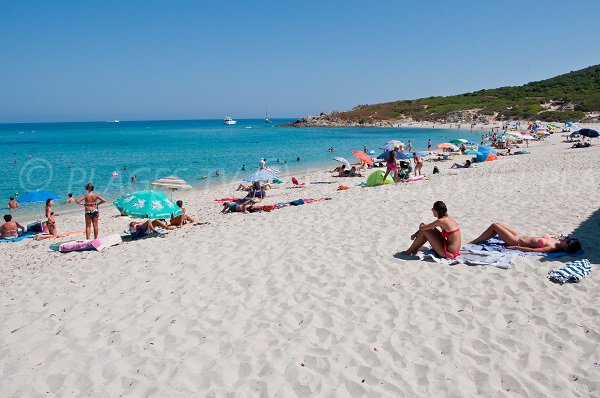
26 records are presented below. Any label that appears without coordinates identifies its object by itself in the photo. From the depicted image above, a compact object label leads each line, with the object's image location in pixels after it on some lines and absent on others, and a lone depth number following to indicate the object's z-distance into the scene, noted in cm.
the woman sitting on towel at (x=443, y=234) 667
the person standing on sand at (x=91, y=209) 1072
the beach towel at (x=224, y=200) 1642
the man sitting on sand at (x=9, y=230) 1244
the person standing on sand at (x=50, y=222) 1242
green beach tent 1675
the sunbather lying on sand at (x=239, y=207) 1371
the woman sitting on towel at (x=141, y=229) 1054
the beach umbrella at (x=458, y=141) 2933
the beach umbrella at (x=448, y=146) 2989
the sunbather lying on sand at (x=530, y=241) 657
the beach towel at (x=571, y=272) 555
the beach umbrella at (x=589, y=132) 2780
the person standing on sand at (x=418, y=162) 1917
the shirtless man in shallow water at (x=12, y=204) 1612
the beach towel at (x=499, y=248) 650
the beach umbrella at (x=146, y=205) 1005
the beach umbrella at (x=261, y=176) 1550
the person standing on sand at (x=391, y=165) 1673
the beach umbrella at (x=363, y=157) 2237
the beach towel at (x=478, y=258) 627
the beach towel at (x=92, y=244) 928
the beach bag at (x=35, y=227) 1305
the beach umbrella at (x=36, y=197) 1333
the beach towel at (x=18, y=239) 1229
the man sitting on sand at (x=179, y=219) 1168
